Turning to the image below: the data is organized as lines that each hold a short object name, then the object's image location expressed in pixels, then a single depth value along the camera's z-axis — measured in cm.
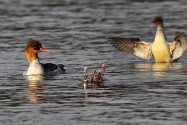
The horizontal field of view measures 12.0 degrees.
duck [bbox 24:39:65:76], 2081
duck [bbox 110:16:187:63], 2314
